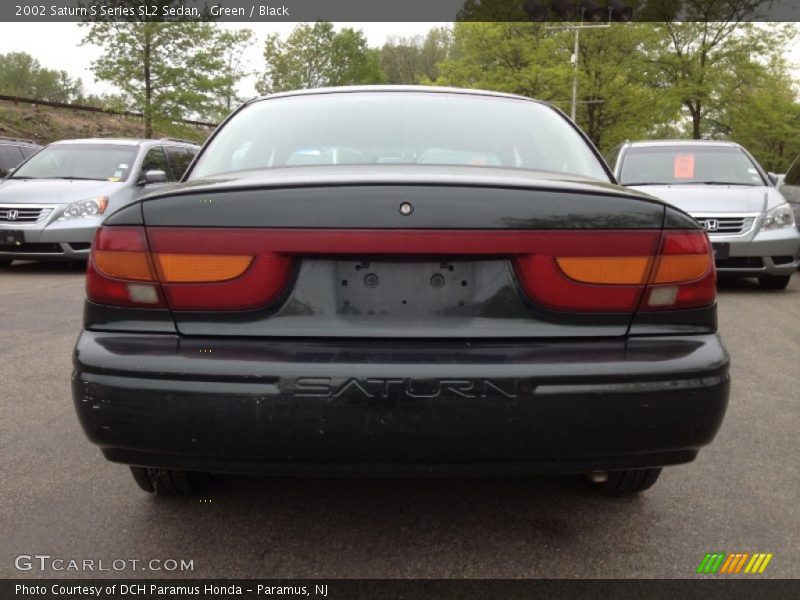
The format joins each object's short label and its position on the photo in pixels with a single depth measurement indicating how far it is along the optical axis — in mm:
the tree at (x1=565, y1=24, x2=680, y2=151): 31828
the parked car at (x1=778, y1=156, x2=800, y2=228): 9805
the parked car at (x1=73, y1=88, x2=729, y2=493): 2010
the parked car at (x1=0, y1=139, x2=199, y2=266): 8945
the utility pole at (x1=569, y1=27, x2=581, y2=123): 31547
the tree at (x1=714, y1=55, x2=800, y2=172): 31562
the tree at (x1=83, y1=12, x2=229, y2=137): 24172
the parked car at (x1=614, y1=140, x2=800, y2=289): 7734
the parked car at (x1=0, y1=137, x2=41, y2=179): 13531
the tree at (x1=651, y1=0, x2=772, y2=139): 29938
